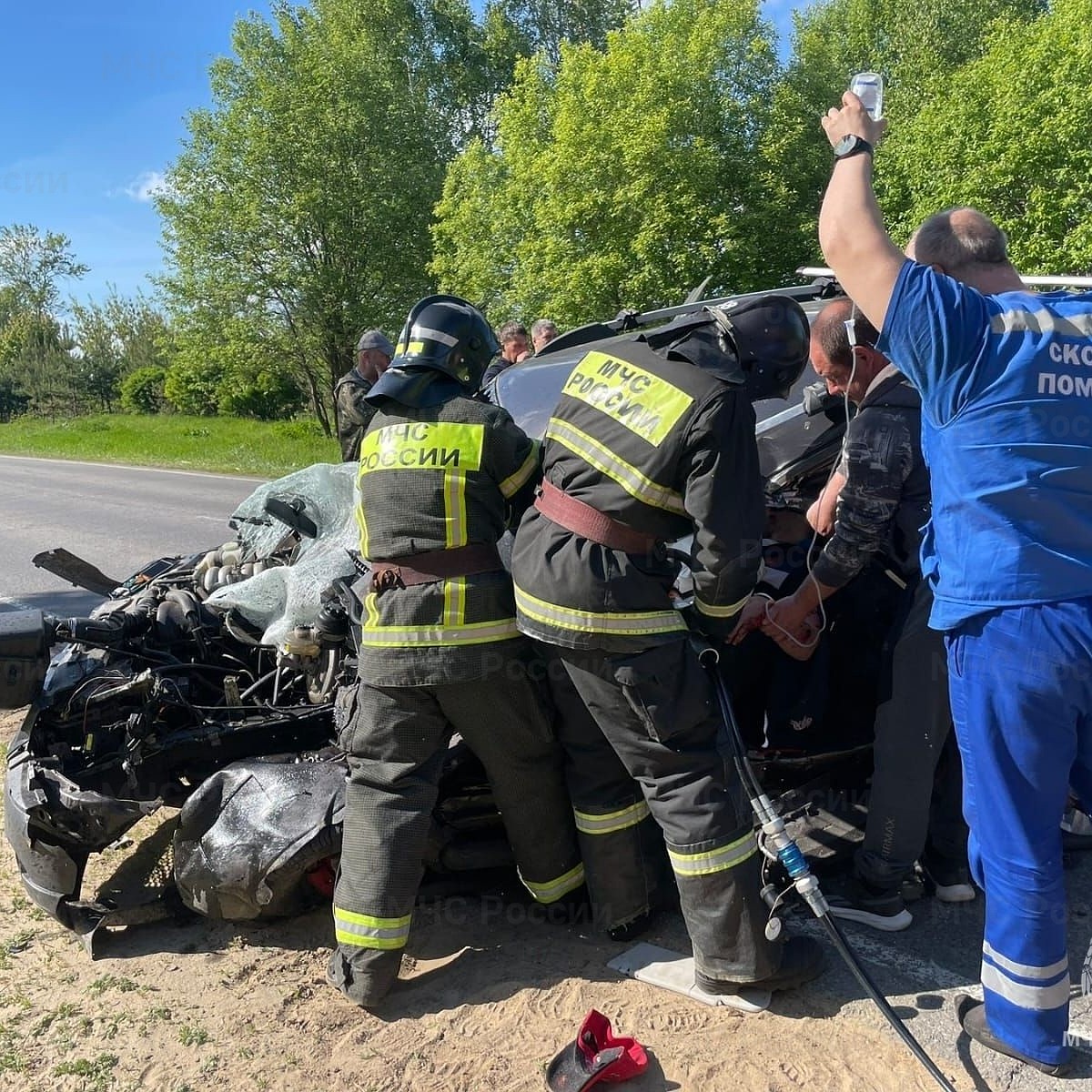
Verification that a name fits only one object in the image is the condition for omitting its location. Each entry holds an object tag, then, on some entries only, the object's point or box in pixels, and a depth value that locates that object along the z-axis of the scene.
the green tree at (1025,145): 13.92
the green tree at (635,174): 17.69
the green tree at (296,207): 24.33
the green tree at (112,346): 40.72
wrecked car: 2.86
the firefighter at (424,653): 2.66
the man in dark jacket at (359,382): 6.60
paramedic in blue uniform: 2.02
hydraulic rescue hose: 2.22
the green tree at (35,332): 40.44
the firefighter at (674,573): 2.43
